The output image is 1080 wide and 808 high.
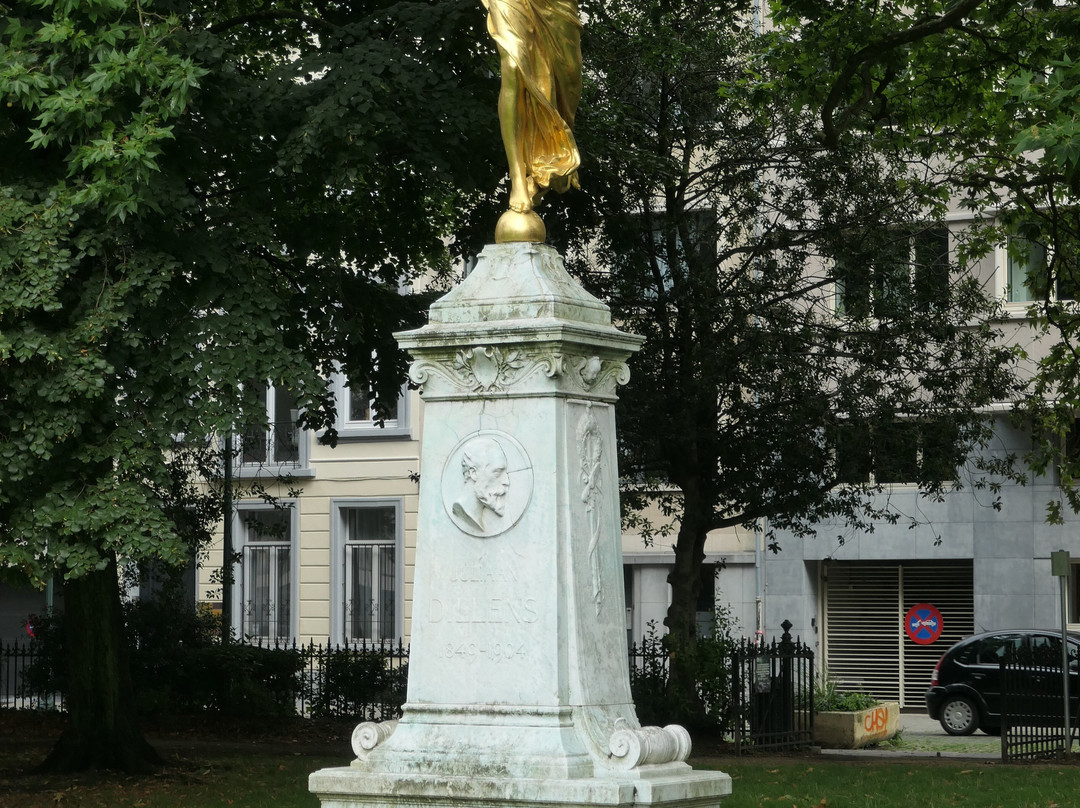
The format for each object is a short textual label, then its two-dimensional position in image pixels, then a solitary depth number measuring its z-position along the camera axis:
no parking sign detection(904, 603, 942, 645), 32.97
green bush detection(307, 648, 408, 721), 25.36
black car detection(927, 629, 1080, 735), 26.52
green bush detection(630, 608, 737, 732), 22.22
